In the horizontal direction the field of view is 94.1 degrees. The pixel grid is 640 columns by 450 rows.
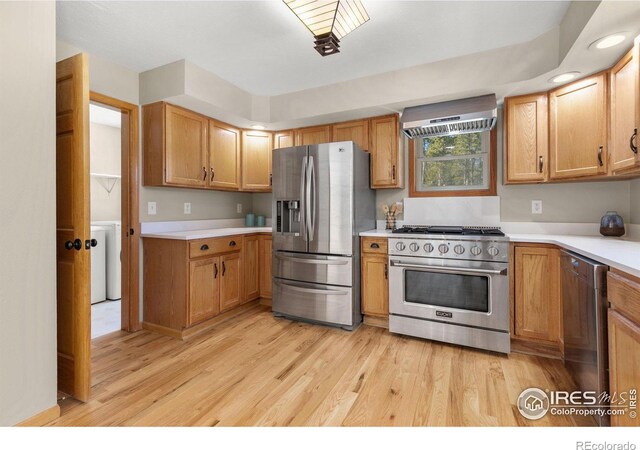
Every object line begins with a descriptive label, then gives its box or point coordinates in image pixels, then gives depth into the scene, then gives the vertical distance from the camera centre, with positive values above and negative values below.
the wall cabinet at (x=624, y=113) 1.82 +0.69
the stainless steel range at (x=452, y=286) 2.37 -0.55
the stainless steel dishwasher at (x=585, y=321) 1.40 -0.55
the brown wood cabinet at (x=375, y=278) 2.86 -0.55
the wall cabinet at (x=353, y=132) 3.26 +1.00
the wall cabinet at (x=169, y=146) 2.79 +0.75
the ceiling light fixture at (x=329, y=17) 1.72 +1.25
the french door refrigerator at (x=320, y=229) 2.86 -0.07
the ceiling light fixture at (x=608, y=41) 1.76 +1.08
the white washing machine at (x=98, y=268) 3.59 -0.55
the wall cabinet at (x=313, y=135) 3.48 +1.03
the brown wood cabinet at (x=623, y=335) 1.11 -0.46
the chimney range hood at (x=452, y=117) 2.54 +0.92
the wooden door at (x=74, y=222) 1.73 +0.01
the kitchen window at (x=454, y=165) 2.97 +0.58
